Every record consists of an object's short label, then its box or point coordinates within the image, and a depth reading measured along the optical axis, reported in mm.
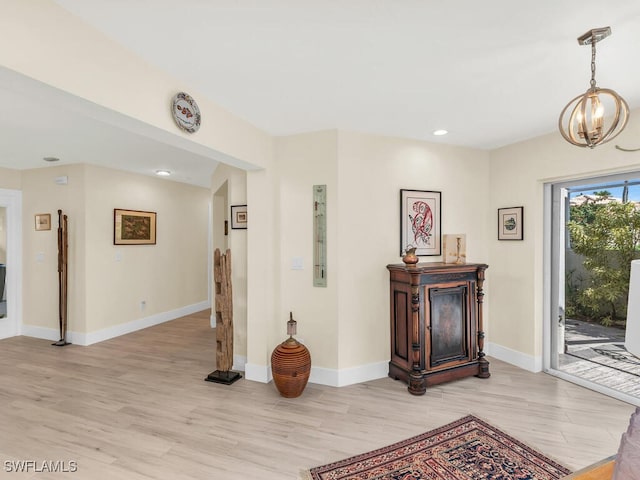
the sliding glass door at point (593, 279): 2934
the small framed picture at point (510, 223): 3533
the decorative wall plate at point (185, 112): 2092
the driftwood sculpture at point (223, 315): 3268
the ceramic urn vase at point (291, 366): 2848
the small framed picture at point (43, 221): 4637
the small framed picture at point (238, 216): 3480
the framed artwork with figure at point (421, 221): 3441
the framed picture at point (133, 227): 4852
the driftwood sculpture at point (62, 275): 4402
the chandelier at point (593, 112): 1654
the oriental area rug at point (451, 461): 1966
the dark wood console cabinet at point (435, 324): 3027
